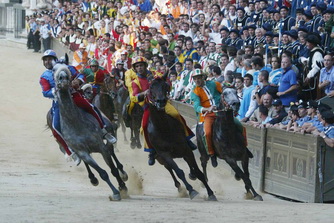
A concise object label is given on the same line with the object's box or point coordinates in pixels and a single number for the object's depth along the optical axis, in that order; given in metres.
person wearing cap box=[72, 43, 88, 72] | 26.46
